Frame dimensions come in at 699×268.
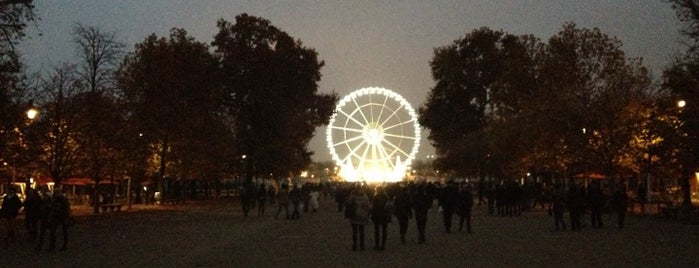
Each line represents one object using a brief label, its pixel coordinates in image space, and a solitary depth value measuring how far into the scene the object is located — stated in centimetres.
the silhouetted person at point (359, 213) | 2469
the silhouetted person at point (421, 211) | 2753
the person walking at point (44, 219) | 2520
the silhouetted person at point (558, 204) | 3394
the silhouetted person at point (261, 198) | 4968
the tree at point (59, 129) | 4600
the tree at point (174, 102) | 6109
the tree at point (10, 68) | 2997
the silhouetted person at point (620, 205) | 3525
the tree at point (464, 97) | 8750
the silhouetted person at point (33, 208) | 2761
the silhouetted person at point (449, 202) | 3247
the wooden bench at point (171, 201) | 7126
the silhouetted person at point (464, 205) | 3288
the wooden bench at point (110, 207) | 5338
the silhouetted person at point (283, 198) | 4534
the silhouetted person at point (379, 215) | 2508
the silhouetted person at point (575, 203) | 3344
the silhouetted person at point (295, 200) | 4544
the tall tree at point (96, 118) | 4831
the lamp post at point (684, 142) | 4209
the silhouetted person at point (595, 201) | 3483
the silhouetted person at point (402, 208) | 2678
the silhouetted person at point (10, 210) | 2834
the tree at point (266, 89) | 7738
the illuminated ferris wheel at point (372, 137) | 8588
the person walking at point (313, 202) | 5628
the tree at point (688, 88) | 3891
